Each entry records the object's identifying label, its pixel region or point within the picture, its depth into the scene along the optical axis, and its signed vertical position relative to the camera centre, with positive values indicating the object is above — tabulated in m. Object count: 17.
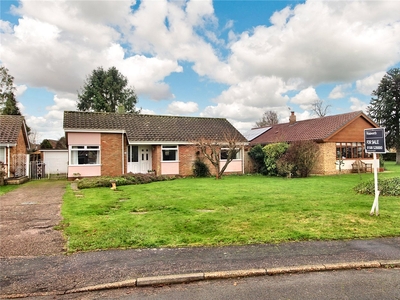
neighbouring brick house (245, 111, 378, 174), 22.19 +1.64
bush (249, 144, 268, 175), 23.52 -0.03
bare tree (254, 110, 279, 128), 59.47 +8.19
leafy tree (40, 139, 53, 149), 33.44 +2.03
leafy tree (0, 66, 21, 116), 31.92 +7.90
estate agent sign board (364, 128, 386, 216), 7.77 +0.36
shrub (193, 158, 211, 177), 21.66 -0.76
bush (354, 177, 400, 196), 11.57 -1.35
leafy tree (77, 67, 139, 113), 42.75 +10.37
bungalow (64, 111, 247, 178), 19.52 +1.19
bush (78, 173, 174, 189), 15.13 -1.15
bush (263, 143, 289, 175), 21.32 +0.25
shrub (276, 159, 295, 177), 20.34 -0.72
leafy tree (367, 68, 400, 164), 38.53 +6.62
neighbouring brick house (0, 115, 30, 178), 18.83 +1.15
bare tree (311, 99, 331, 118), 51.28 +8.08
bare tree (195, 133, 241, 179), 19.80 +0.83
